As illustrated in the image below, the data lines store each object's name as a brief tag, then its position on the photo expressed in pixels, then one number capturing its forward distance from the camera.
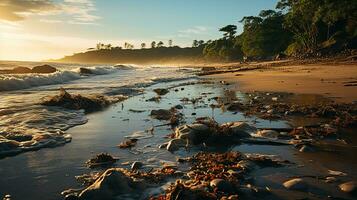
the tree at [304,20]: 45.26
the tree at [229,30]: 89.69
